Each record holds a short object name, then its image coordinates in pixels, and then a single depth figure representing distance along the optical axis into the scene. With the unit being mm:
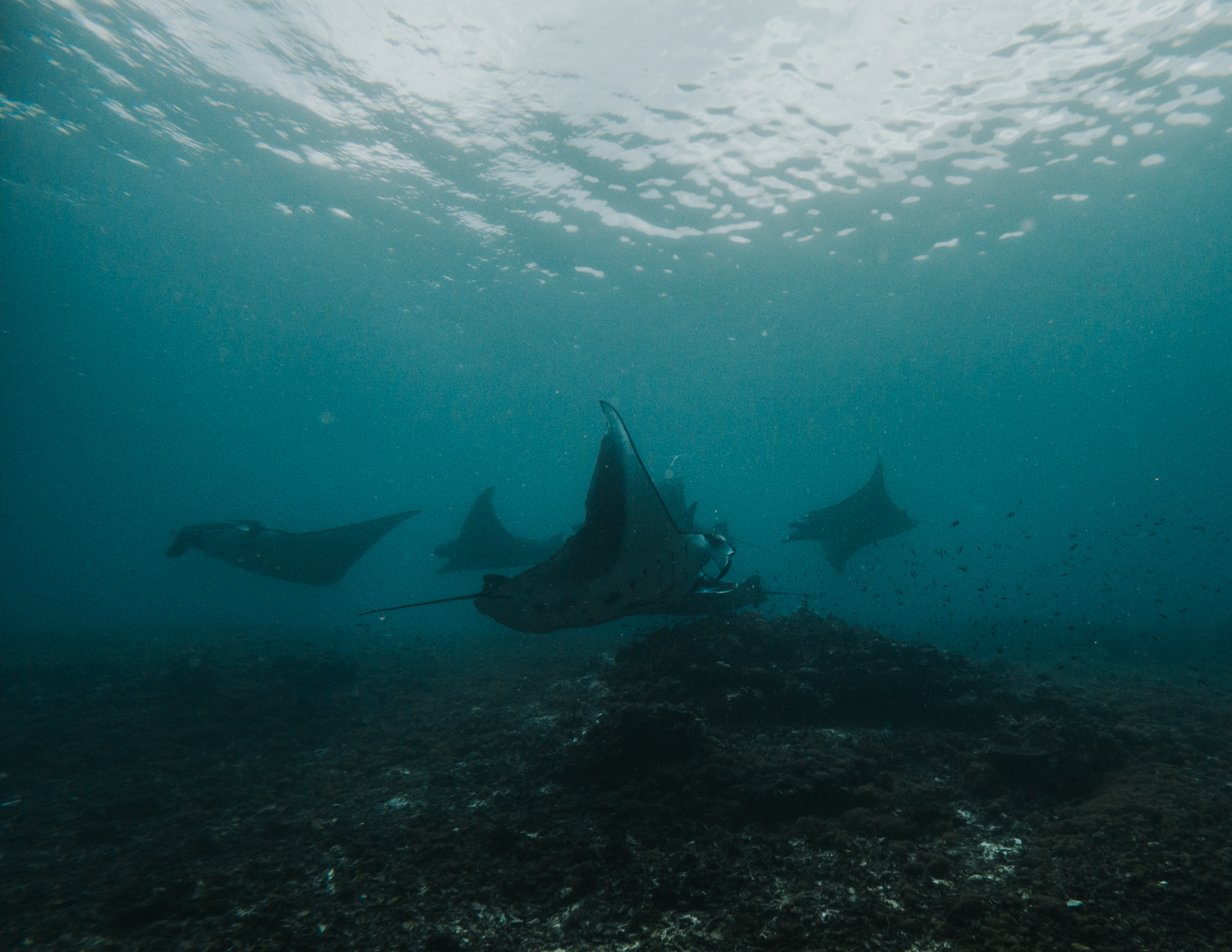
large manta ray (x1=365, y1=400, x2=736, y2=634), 3689
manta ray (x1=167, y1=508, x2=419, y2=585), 9367
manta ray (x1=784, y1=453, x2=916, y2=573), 12700
